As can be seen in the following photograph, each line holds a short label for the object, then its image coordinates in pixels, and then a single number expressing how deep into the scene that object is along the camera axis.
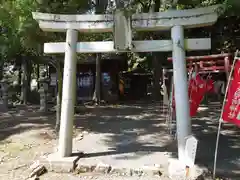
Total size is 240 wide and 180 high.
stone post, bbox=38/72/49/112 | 7.92
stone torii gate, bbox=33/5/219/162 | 3.51
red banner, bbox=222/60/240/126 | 3.15
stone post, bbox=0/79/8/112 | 9.00
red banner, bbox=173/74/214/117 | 4.45
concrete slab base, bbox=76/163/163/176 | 3.31
